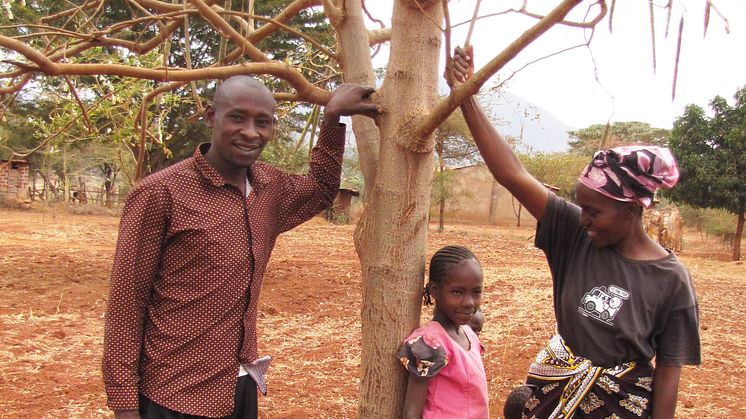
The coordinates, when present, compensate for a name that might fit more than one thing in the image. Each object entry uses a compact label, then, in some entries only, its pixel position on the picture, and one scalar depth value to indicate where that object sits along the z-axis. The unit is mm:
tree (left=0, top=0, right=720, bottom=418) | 1871
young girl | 1837
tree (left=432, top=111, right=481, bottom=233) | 19562
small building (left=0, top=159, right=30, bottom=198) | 22266
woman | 1651
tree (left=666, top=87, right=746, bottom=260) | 15500
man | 1616
